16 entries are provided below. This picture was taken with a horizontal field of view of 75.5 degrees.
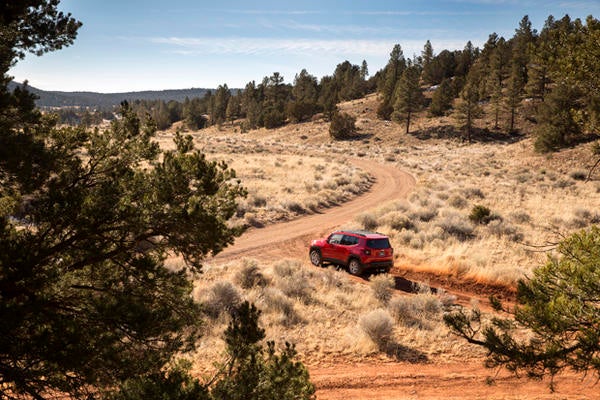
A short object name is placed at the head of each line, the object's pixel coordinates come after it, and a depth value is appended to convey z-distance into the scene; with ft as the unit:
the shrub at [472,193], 103.81
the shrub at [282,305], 38.48
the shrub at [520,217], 78.33
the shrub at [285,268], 50.83
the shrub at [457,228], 69.15
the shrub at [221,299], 39.16
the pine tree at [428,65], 339.16
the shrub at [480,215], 75.97
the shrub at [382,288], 45.10
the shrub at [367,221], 77.30
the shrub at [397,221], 74.64
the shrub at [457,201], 92.90
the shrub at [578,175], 131.87
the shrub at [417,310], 38.91
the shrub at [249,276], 47.62
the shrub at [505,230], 67.14
